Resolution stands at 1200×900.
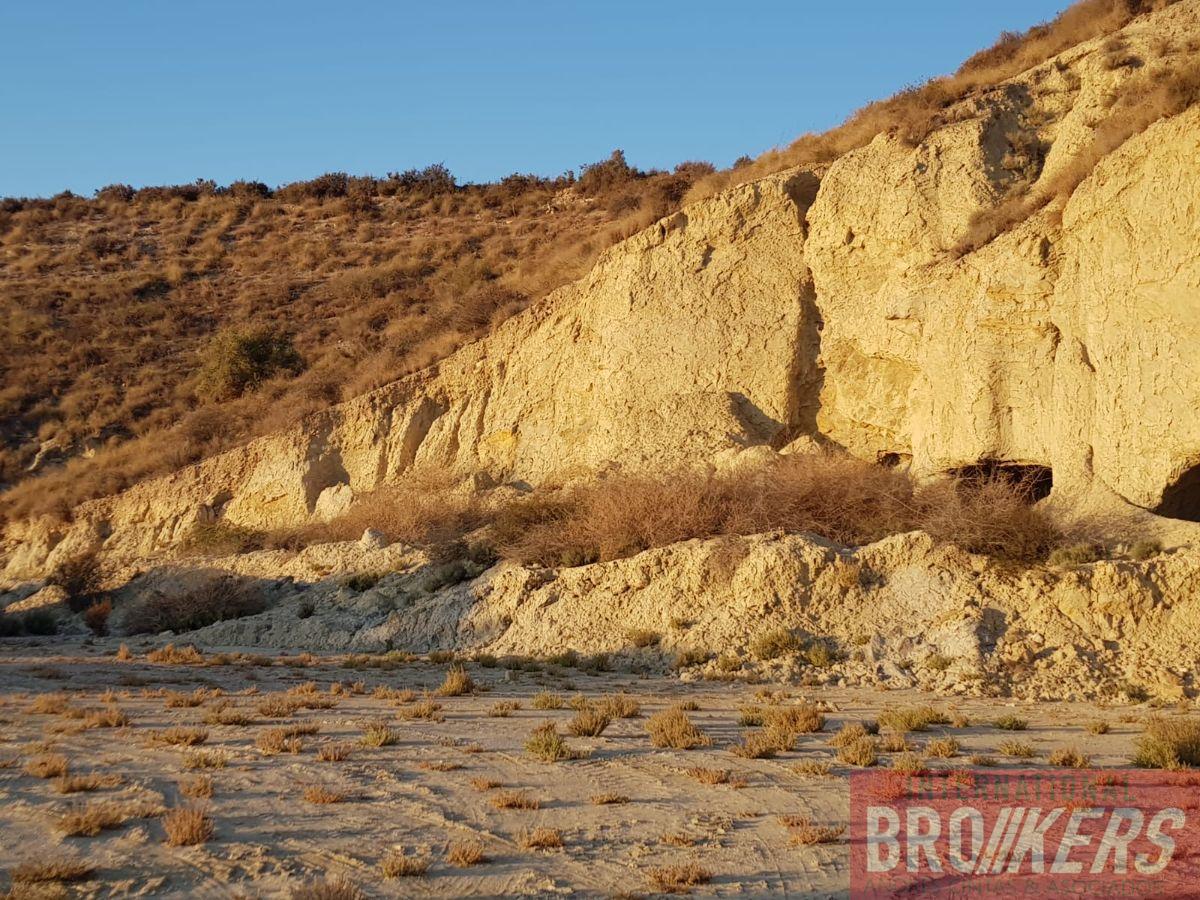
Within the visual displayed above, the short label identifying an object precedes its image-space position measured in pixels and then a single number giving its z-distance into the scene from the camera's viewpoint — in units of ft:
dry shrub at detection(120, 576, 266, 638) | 70.13
